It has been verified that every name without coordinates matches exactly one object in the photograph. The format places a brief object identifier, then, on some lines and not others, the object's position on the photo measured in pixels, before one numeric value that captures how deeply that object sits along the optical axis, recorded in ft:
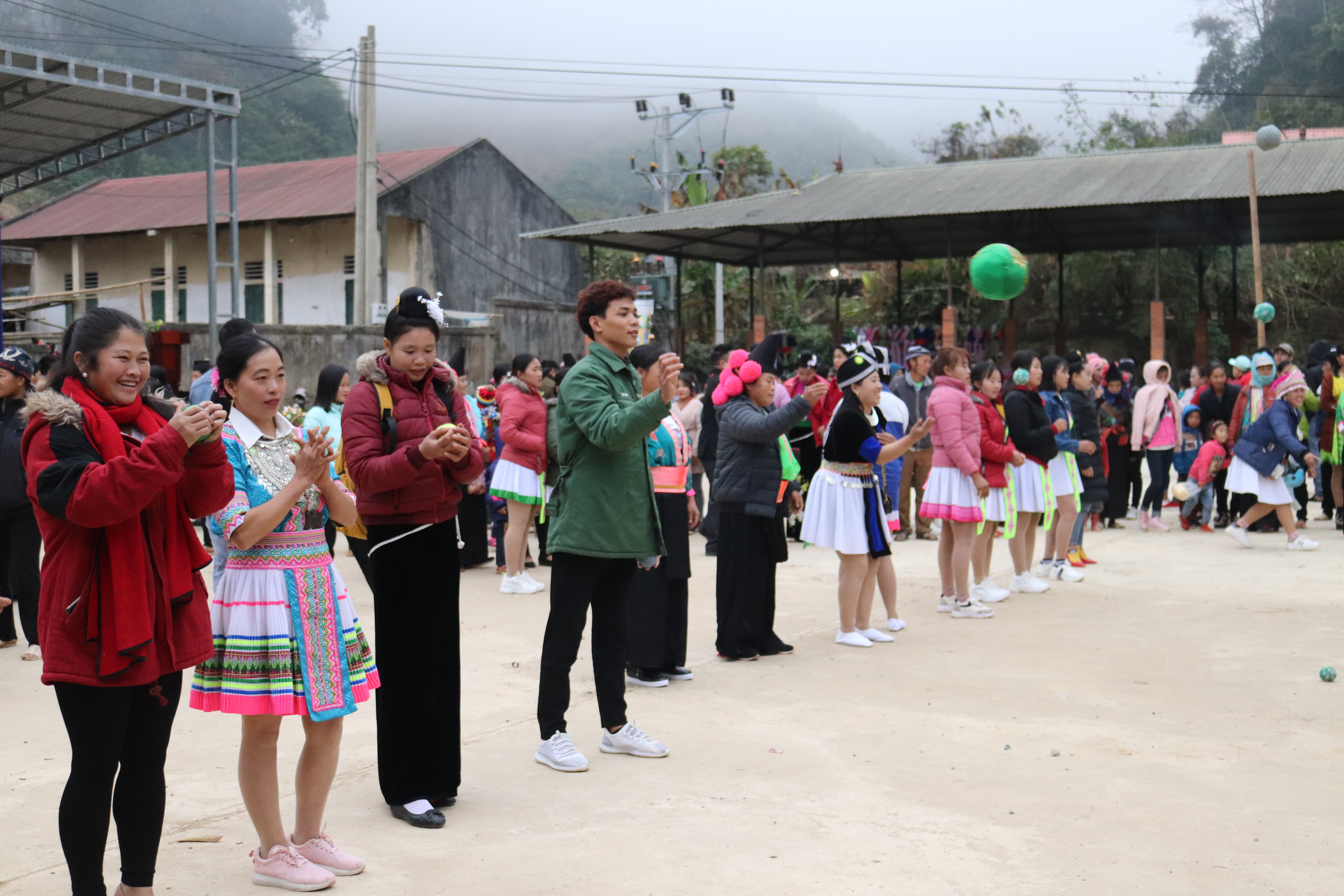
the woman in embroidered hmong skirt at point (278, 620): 11.78
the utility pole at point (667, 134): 104.42
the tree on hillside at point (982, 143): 136.98
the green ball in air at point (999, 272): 34.22
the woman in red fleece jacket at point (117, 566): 10.03
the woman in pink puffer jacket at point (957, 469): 26.63
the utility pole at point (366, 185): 70.64
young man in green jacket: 16.01
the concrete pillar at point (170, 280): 106.73
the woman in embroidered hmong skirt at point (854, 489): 23.54
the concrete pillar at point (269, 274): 103.71
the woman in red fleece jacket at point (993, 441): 27.63
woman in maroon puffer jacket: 13.88
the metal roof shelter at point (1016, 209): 62.49
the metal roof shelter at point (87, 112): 51.06
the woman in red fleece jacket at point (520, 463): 30.50
